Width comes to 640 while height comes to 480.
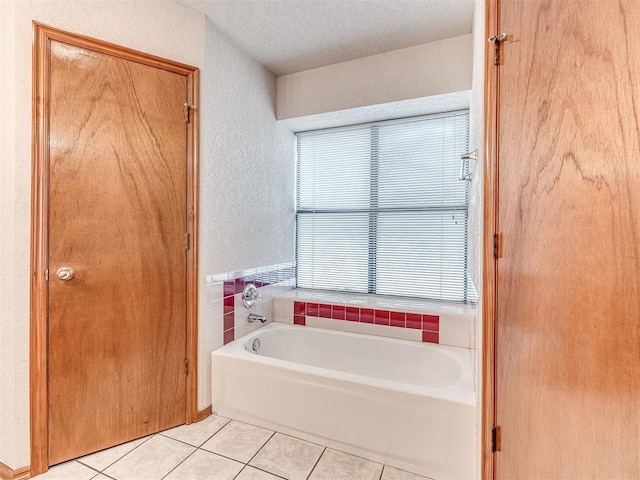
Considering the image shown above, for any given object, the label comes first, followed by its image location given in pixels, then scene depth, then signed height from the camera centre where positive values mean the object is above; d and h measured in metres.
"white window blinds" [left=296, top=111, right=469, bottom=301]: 2.55 +0.27
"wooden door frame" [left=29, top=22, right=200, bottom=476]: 1.43 -0.02
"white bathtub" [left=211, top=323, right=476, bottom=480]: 1.48 -0.89
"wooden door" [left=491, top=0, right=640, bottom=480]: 0.38 +0.00
